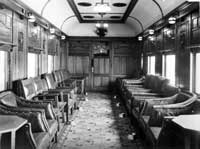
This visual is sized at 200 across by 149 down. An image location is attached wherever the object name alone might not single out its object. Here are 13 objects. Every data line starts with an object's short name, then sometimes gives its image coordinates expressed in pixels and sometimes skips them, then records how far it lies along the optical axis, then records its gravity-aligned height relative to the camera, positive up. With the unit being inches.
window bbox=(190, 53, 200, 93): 201.5 -3.7
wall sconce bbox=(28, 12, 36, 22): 234.2 +48.1
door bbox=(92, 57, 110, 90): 502.6 -11.6
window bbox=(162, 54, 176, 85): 269.9 +1.9
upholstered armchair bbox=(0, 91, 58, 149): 139.5 -29.6
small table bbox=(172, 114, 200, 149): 97.3 -24.3
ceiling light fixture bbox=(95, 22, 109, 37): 423.0 +68.6
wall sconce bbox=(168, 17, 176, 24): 236.0 +47.0
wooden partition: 499.2 +15.5
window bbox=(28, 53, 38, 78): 273.9 +3.2
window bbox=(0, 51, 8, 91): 191.2 -2.3
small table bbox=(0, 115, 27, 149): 105.7 -26.4
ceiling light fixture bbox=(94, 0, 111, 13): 244.4 +60.4
